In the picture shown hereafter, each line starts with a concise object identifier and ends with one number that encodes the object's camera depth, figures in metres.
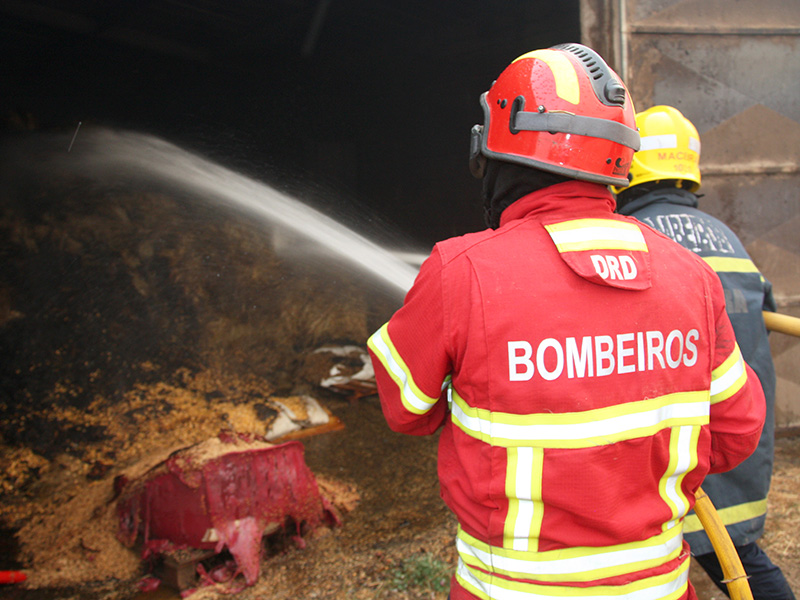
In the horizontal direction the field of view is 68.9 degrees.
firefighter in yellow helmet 1.87
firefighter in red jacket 1.04
